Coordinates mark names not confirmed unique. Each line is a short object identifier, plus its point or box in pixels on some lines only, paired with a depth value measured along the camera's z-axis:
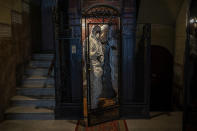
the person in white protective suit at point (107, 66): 5.39
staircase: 5.05
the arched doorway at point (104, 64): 5.04
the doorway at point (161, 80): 6.37
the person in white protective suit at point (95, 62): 5.23
